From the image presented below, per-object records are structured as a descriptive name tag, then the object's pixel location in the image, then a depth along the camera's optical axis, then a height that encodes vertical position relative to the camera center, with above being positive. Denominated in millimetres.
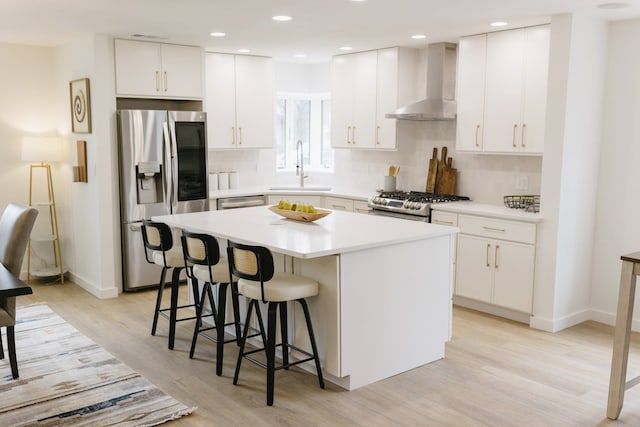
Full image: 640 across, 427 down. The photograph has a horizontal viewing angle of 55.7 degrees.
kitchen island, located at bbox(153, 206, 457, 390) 3510 -873
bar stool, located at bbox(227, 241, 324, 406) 3307 -814
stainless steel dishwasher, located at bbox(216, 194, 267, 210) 6305 -630
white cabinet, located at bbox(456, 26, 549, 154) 4824 +446
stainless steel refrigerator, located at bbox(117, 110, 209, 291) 5598 -296
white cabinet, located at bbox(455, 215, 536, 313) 4785 -959
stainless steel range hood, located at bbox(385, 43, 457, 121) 5688 +606
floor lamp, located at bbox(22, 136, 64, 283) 5895 -375
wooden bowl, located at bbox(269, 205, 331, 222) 4211 -502
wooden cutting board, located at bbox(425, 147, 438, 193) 6059 -293
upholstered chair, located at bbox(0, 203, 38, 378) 3648 -700
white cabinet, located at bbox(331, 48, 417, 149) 6098 +516
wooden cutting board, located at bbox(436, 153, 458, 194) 5938 -352
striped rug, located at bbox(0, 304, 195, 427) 3242 -1470
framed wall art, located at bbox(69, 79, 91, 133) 5504 +320
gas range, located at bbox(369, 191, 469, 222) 5438 -550
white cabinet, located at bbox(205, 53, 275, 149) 6418 +446
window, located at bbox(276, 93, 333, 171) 7652 +162
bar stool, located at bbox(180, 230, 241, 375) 3746 -801
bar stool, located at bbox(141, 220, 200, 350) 4156 -795
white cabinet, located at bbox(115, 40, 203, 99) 5594 +678
